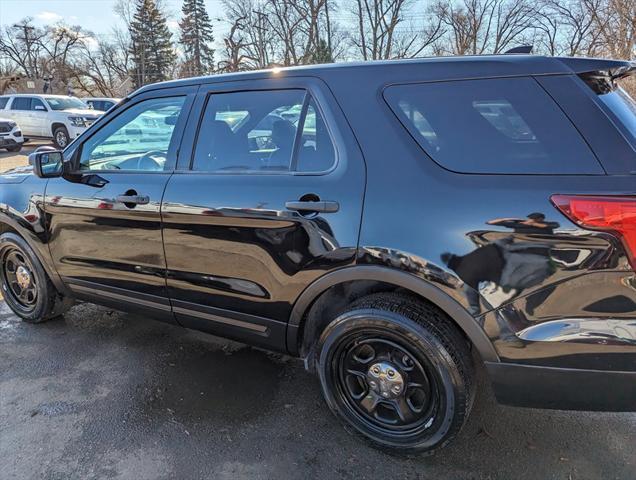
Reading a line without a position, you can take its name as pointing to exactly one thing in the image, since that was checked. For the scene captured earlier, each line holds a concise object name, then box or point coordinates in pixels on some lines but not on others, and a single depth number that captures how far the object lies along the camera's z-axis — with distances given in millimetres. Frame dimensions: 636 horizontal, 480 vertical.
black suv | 1786
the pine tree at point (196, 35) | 62938
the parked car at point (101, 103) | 21969
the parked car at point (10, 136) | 15078
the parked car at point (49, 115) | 16469
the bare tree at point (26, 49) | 57156
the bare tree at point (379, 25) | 44656
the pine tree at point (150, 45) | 60281
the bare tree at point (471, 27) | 43500
